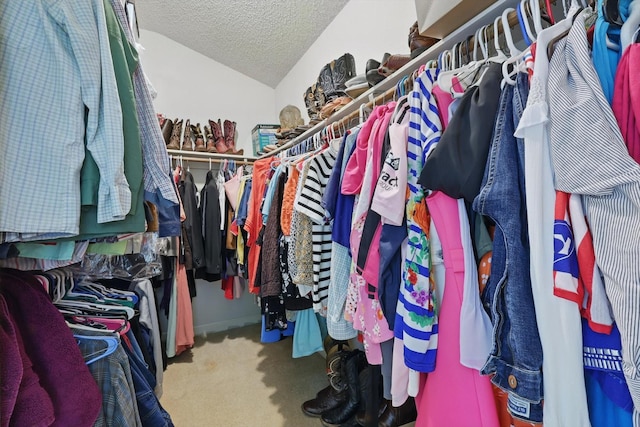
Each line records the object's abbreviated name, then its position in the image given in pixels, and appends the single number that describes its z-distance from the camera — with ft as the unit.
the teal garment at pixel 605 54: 1.47
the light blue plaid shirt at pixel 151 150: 2.33
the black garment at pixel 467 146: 1.85
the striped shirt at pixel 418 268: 2.15
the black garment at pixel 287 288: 4.42
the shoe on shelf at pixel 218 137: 8.42
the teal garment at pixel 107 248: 2.41
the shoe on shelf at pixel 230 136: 8.63
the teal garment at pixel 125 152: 1.87
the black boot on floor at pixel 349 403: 4.58
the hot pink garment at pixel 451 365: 2.03
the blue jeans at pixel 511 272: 1.56
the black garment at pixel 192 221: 7.29
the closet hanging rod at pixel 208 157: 7.86
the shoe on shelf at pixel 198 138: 8.20
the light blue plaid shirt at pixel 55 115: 1.58
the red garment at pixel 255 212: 5.68
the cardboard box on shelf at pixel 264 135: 8.64
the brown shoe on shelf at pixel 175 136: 7.74
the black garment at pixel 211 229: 7.41
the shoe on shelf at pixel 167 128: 7.68
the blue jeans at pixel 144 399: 2.94
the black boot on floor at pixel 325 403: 4.88
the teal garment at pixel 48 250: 1.88
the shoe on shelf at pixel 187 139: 7.98
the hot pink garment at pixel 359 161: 2.96
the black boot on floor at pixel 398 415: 3.97
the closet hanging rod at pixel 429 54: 2.27
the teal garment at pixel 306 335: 5.30
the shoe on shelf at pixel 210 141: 8.34
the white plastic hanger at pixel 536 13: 1.87
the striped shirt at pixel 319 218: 3.67
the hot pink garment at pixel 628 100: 1.31
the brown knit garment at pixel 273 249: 4.50
